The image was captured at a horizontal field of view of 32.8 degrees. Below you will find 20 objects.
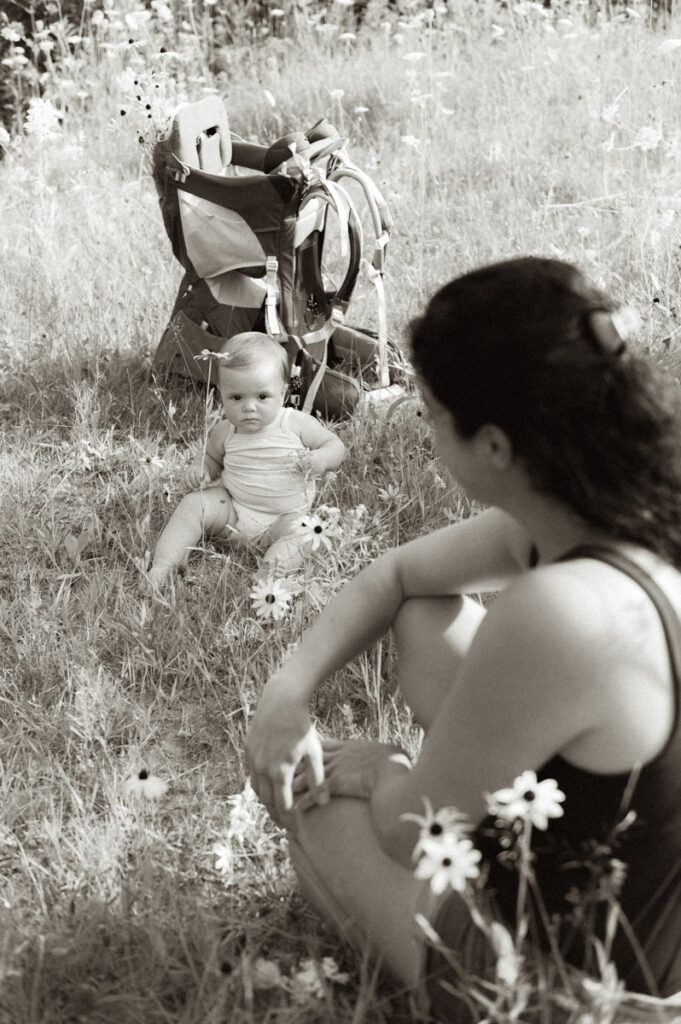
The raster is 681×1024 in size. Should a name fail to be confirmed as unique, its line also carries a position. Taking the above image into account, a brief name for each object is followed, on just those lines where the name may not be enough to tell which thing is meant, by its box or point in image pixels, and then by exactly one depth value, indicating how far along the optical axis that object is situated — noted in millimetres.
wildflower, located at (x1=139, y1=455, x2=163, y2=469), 3081
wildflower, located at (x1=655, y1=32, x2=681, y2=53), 4441
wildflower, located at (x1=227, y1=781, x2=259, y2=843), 1802
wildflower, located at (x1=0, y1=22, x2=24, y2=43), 5453
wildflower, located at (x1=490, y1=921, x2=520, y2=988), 1188
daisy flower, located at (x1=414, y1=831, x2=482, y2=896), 1164
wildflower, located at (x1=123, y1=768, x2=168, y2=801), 2000
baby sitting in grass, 2982
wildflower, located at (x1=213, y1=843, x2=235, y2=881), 1814
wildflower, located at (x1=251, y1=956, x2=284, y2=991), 1569
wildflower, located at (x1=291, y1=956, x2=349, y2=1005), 1485
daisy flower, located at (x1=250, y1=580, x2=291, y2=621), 2438
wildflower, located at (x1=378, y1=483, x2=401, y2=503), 2761
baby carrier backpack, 3340
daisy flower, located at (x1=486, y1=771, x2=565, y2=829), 1186
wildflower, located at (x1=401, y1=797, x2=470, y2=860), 1183
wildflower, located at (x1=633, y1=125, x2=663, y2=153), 3859
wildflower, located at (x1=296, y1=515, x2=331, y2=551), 2438
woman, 1259
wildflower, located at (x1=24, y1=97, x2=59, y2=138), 4390
